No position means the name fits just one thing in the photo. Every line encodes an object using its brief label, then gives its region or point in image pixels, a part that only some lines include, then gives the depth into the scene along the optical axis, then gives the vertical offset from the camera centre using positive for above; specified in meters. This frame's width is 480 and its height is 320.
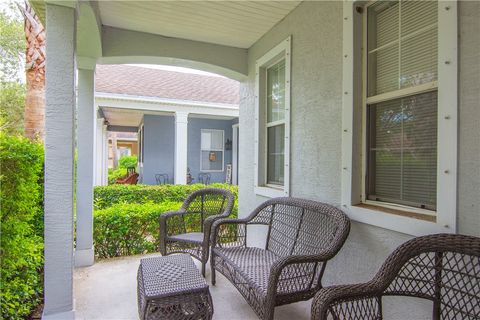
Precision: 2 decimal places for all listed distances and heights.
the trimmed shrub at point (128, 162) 17.89 -0.24
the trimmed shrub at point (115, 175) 12.57 -0.84
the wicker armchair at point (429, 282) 1.44 -0.67
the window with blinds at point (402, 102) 1.87 +0.42
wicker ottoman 1.92 -0.93
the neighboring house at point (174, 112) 8.45 +1.55
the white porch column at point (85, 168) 3.66 -0.13
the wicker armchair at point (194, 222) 3.38 -0.88
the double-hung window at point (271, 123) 3.66 +0.50
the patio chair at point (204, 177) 10.98 -0.70
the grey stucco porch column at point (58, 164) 2.14 -0.05
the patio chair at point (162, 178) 10.43 -0.72
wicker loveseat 2.05 -0.85
